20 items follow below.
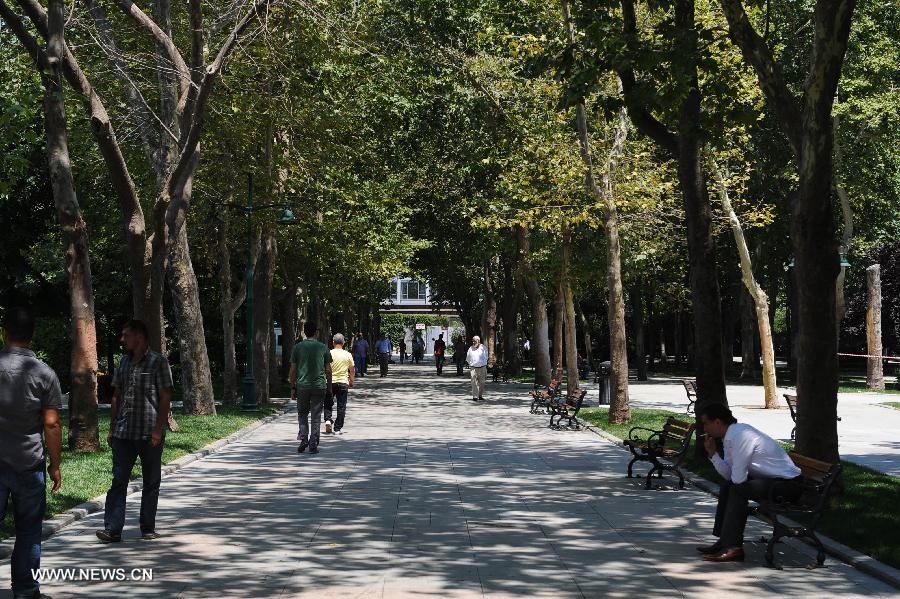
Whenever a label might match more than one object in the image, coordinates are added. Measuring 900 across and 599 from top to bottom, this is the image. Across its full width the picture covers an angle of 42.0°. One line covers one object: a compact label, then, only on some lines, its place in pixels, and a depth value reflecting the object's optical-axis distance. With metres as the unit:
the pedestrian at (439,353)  57.00
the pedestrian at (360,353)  47.47
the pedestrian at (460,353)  56.84
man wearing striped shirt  9.64
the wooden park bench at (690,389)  27.23
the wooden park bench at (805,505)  9.14
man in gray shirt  7.10
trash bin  29.47
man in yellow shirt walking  20.91
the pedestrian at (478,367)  32.94
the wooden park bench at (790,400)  18.79
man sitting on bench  9.09
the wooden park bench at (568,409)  23.18
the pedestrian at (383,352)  54.16
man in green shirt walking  17.92
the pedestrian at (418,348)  83.14
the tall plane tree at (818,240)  11.70
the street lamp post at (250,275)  27.38
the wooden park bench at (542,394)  25.84
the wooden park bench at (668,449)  13.79
